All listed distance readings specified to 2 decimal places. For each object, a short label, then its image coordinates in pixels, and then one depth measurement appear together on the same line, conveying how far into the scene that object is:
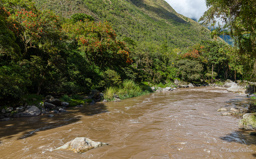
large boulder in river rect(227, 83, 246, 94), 24.62
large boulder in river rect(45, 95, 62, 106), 12.84
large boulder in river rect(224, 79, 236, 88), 37.77
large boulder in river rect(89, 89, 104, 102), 17.27
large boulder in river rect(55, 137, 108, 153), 4.70
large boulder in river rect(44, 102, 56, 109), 12.00
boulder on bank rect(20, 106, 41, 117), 10.36
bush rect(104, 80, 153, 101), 17.80
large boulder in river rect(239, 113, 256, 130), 6.88
